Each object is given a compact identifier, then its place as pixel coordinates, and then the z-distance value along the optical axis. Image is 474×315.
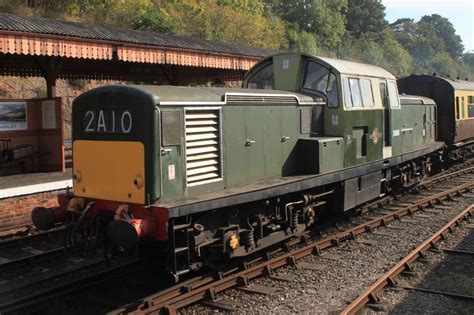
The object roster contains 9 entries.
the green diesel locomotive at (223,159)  5.68
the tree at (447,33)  116.69
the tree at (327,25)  61.13
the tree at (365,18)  73.50
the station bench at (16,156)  12.30
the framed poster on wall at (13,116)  12.16
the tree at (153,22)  29.69
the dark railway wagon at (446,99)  16.97
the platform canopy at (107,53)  10.86
